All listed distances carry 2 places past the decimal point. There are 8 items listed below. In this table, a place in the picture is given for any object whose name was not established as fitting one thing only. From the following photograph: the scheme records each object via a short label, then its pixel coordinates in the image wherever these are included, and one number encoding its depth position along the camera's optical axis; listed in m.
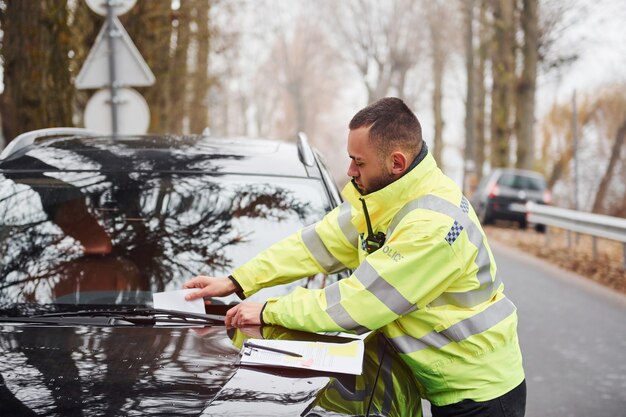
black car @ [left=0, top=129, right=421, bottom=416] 2.30
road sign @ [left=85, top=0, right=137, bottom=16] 8.57
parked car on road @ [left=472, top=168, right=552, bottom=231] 20.52
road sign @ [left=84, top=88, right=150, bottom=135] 8.76
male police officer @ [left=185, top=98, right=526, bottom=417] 2.50
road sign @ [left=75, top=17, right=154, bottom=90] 8.49
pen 2.58
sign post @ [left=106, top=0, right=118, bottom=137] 8.43
